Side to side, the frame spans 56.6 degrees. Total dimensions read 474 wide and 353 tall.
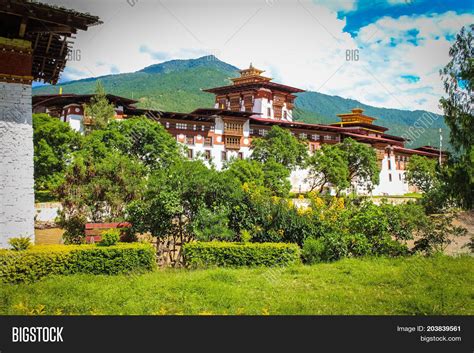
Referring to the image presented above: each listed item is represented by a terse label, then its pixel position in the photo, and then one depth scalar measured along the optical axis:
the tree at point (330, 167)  39.50
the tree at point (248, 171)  30.53
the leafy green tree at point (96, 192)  13.87
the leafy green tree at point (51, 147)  27.77
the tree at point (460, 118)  12.36
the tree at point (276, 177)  32.62
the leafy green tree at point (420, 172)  50.13
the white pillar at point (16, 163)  9.57
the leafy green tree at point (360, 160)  43.50
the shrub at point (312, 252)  11.80
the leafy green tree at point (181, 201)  11.88
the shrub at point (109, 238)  10.38
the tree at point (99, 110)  32.00
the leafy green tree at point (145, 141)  30.42
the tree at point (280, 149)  38.69
